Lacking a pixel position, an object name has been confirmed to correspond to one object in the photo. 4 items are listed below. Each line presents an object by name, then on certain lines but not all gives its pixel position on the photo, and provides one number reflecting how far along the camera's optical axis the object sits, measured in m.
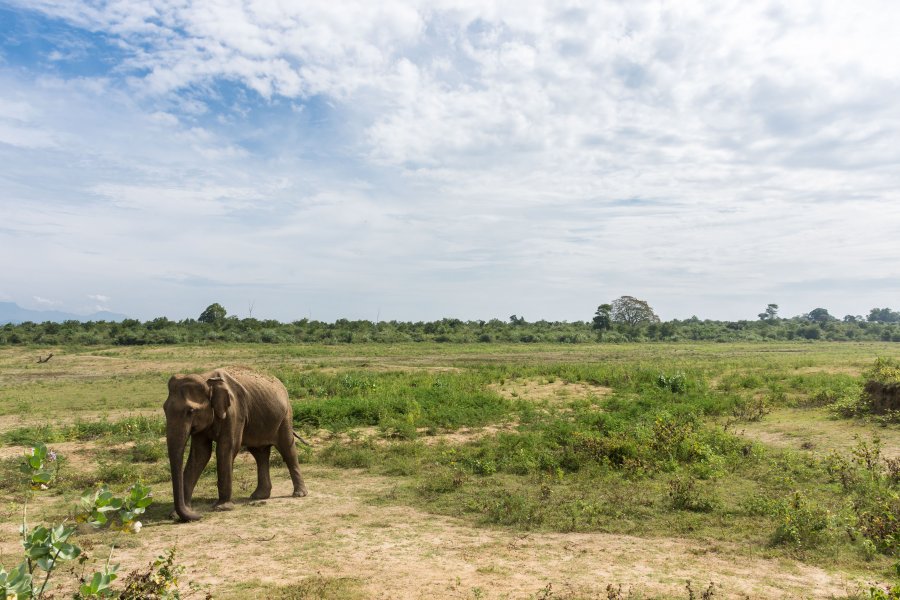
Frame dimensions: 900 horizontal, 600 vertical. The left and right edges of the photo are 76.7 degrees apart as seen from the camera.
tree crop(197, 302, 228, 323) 67.62
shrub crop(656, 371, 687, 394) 21.58
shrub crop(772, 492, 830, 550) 7.50
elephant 8.50
